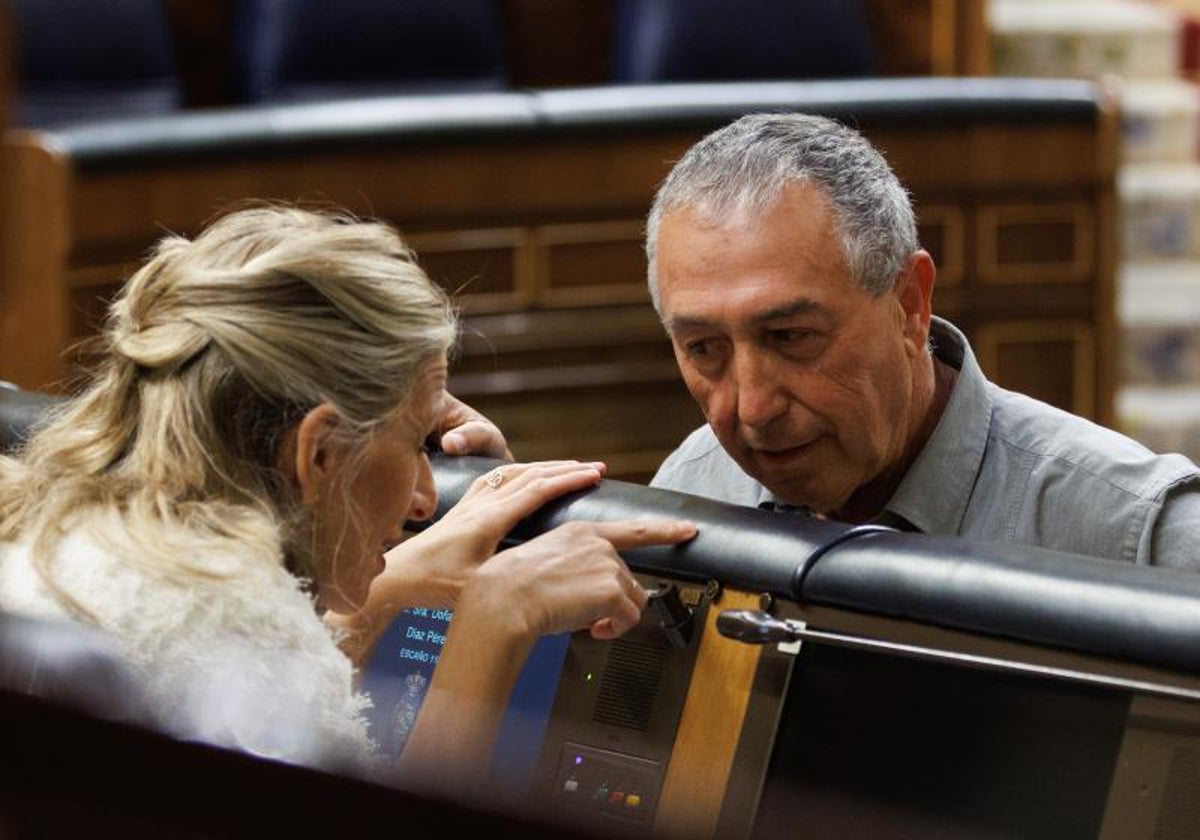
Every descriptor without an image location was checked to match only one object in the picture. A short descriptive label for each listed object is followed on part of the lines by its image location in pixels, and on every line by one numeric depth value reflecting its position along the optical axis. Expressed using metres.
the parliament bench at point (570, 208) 6.84
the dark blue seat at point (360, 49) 8.29
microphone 4.19
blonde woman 4.13
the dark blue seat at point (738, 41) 8.67
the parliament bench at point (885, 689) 4.06
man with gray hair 4.47
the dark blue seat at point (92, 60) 8.03
